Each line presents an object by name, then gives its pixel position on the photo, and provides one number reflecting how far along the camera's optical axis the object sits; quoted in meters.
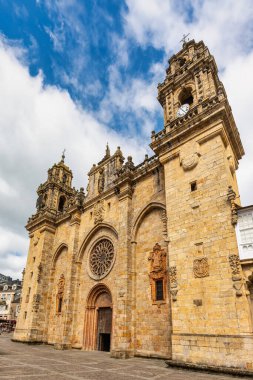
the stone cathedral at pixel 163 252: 9.44
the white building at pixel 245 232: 9.12
